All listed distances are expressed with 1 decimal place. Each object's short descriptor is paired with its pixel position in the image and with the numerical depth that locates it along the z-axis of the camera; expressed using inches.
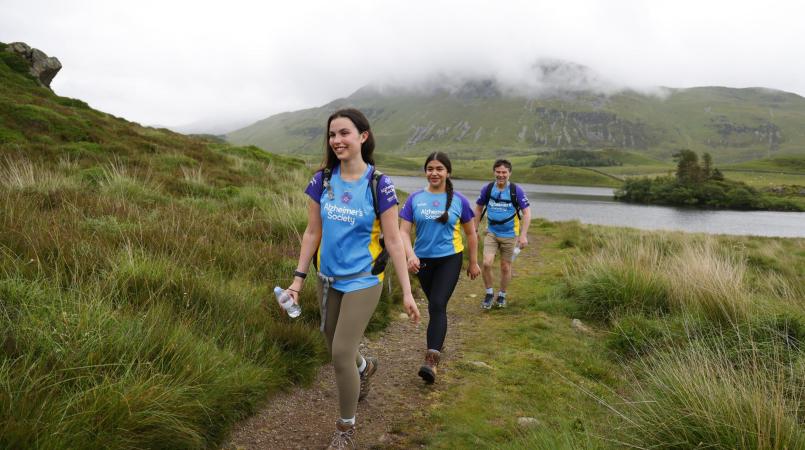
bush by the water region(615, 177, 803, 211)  3230.8
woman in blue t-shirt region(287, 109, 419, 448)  128.4
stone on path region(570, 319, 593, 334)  253.6
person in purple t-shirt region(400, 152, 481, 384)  204.2
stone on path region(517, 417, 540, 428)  142.7
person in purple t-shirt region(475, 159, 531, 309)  302.8
